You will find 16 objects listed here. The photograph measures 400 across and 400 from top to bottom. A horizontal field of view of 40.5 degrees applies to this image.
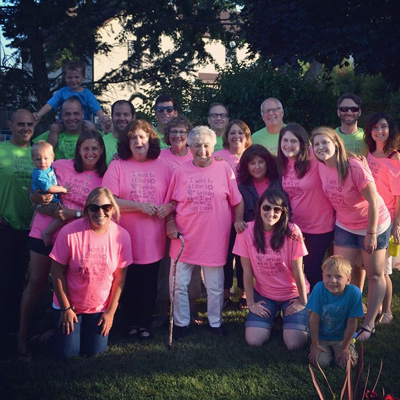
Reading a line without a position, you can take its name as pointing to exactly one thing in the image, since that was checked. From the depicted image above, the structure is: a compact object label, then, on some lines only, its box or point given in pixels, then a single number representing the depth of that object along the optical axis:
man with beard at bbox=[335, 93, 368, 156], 5.59
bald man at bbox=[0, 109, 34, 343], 5.27
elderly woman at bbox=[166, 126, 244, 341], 5.10
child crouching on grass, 4.38
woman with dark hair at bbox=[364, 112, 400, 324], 5.28
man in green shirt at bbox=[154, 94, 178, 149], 6.19
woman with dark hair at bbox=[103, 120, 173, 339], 5.03
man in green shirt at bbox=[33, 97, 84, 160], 5.61
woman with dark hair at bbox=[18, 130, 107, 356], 4.87
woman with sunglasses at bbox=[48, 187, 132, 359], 4.62
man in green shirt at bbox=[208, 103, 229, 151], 6.24
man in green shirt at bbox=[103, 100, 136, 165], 5.80
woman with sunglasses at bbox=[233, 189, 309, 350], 4.85
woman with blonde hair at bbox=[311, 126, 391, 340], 4.84
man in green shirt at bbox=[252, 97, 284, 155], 5.96
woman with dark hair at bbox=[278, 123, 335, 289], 5.18
